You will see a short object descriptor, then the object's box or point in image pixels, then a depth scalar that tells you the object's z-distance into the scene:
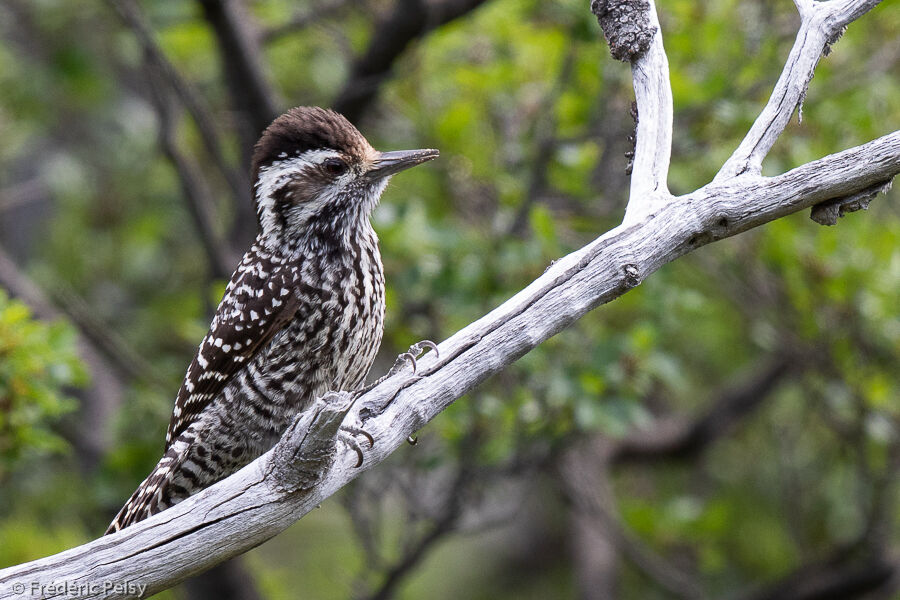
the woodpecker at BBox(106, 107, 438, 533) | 8.16
